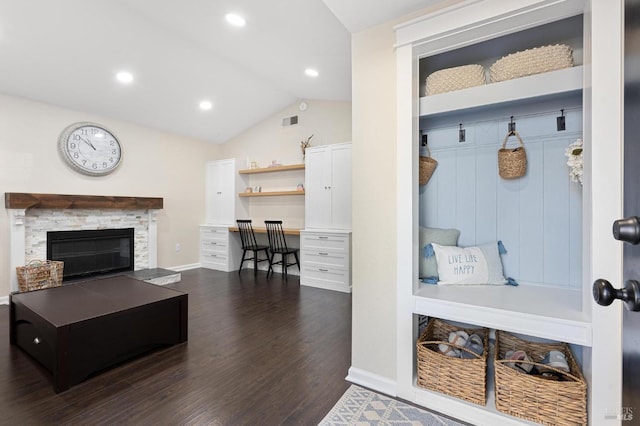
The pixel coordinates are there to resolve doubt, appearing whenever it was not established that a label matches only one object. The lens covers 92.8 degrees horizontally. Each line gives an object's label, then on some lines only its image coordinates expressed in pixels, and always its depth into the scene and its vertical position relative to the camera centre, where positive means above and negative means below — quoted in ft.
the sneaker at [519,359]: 5.39 -2.77
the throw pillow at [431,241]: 6.74 -0.65
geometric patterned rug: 5.26 -3.62
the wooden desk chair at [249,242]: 16.96 -1.77
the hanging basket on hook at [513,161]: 6.24 +1.04
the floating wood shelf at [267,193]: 17.14 +1.12
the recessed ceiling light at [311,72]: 12.24 +5.75
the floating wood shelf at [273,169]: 16.85 +2.51
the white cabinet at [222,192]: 18.49 +1.28
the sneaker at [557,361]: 5.28 -2.67
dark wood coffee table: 6.35 -2.62
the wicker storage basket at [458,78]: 6.00 +2.67
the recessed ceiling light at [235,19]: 9.32 +6.04
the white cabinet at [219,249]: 18.06 -2.19
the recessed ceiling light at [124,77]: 12.44 +5.66
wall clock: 13.74 +3.07
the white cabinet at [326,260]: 13.99 -2.27
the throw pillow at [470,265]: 6.32 -1.11
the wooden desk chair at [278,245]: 16.29 -1.87
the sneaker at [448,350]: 6.01 -2.77
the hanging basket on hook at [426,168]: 7.14 +1.04
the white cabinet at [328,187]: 14.65 +1.28
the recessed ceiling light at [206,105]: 15.76 +5.65
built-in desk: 16.17 -0.99
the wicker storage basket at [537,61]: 5.38 +2.72
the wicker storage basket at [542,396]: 4.60 -2.92
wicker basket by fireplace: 11.85 -2.45
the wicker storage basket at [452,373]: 5.36 -2.97
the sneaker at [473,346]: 6.05 -2.76
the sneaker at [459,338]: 6.23 -2.62
